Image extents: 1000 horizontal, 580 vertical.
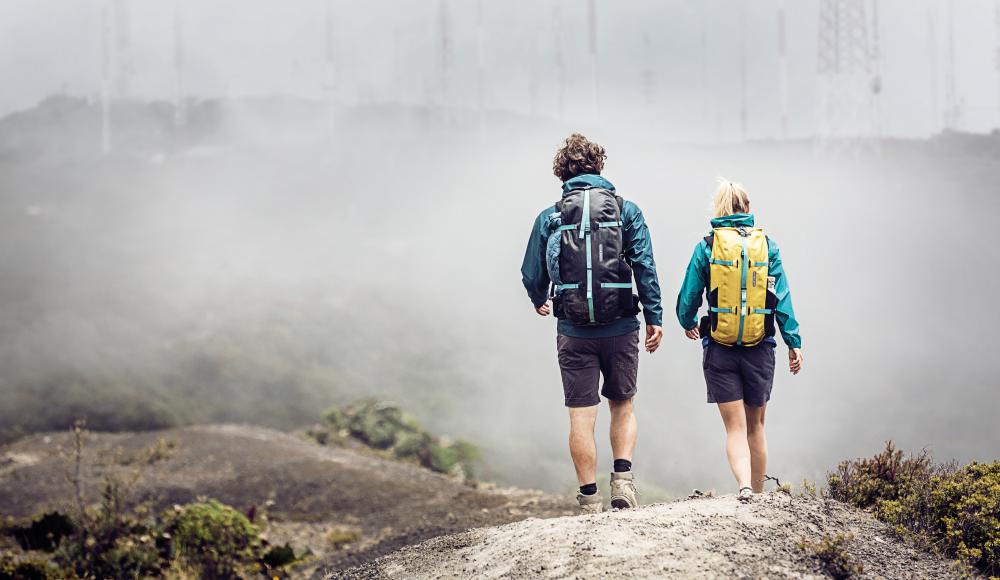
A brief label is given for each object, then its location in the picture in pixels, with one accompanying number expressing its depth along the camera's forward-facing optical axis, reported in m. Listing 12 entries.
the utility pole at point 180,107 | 66.75
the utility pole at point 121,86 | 65.24
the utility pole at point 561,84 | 67.38
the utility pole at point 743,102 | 64.00
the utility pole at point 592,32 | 53.19
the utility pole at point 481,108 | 70.75
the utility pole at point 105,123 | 67.06
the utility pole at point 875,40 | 43.19
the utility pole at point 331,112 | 77.75
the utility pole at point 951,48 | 59.07
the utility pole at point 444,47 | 53.88
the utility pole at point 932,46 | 61.79
